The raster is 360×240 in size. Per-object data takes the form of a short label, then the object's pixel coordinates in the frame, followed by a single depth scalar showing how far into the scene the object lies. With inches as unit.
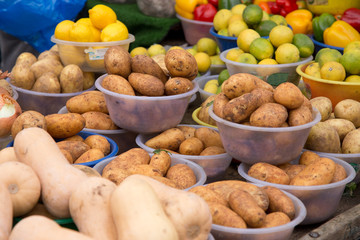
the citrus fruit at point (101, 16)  134.0
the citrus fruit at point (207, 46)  164.7
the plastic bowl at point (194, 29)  181.5
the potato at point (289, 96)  87.8
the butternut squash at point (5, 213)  54.1
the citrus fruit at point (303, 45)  133.4
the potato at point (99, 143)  100.2
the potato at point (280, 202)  72.0
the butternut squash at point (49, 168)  61.2
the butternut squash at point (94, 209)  54.6
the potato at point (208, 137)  106.0
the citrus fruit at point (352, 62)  116.3
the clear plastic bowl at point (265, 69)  127.6
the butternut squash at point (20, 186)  60.4
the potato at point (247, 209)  67.3
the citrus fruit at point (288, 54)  128.6
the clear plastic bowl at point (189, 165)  87.3
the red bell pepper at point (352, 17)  152.6
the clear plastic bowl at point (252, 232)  65.8
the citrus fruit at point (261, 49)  130.3
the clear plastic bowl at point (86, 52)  132.9
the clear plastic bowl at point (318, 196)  81.3
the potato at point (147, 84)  102.7
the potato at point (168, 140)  104.3
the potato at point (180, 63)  105.0
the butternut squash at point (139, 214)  49.8
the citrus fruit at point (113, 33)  133.4
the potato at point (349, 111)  109.1
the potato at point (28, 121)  95.0
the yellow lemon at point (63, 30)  134.7
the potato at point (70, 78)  129.9
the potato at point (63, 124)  100.0
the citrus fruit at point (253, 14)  146.5
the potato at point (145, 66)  106.7
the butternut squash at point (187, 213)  53.6
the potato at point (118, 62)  106.1
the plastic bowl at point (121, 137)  113.6
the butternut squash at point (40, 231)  50.2
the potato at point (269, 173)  83.8
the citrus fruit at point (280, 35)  131.2
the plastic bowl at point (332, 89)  114.6
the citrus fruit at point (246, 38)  137.0
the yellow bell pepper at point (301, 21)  162.4
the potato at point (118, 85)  103.9
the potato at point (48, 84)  128.5
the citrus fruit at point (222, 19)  160.6
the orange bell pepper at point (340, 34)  140.2
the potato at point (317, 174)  81.8
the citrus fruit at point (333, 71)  115.7
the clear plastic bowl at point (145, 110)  104.1
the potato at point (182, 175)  83.7
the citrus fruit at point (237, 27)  149.1
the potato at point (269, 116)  85.3
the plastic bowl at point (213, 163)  98.9
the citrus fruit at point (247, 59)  130.1
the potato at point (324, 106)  108.2
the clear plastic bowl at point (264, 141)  87.2
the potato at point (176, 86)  105.0
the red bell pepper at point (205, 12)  181.0
